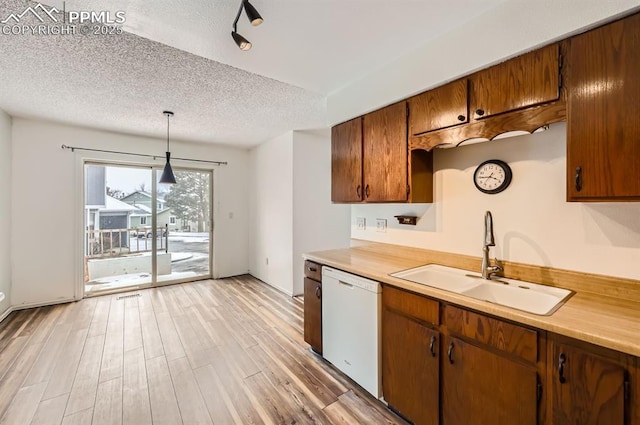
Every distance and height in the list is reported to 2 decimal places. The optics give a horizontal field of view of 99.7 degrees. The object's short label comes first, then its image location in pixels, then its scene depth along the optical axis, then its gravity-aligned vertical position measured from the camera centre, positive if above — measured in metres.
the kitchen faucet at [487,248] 1.67 -0.24
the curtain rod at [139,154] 3.76 +0.89
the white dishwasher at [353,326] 1.81 -0.85
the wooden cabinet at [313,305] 2.34 -0.85
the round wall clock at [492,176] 1.73 +0.23
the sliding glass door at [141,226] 4.22 -0.26
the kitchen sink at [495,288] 1.40 -0.45
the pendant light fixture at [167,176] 3.42 +0.44
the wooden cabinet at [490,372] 0.99 -0.72
